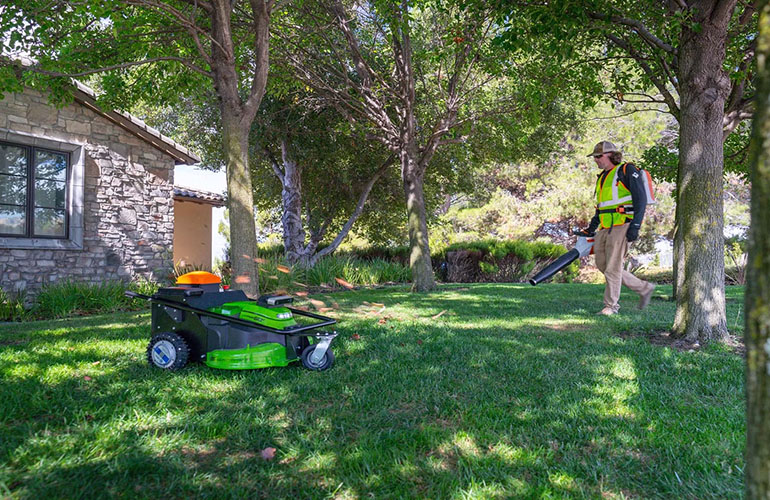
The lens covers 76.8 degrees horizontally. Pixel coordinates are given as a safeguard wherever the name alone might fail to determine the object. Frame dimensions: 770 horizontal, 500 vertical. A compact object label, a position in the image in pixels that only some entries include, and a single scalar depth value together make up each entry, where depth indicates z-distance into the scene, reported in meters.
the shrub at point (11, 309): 7.79
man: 5.88
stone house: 8.82
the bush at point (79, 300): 8.17
